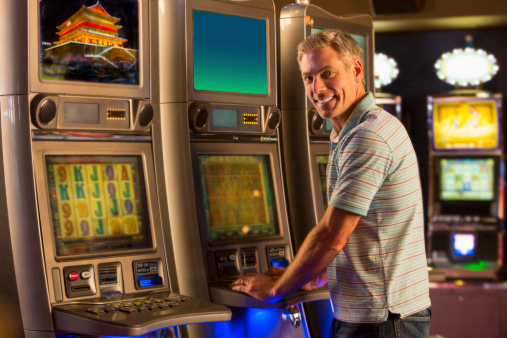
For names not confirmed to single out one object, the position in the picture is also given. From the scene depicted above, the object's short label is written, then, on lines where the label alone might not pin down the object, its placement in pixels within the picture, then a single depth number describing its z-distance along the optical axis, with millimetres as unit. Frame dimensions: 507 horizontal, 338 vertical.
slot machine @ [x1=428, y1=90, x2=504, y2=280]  6371
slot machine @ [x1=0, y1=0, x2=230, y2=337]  2412
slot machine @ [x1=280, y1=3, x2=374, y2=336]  3645
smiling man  2246
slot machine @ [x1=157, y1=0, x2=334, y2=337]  3033
